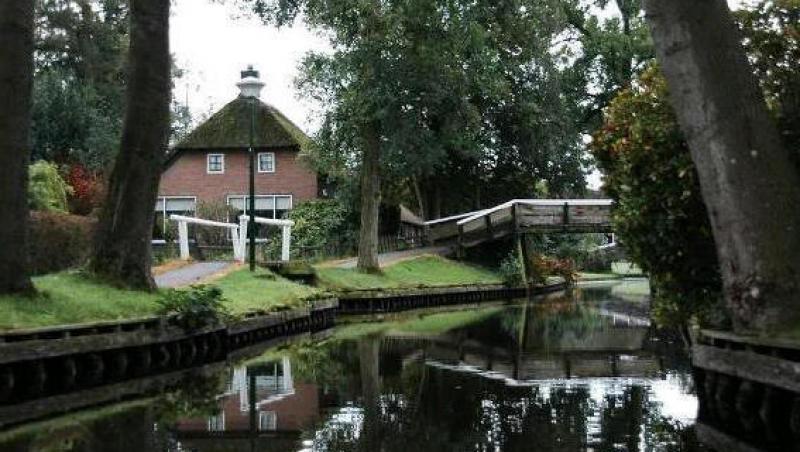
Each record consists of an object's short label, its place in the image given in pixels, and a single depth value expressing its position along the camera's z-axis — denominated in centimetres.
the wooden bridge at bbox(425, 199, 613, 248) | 4100
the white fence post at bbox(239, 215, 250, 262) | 2692
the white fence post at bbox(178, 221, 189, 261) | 2719
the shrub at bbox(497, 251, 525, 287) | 4140
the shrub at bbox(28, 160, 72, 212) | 3074
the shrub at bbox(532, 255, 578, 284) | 4403
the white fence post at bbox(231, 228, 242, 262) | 2766
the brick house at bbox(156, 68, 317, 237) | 4953
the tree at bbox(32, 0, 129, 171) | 4794
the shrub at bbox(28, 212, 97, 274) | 2573
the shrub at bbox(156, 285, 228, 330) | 1592
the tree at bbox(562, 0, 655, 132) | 4250
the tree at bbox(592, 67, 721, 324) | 1202
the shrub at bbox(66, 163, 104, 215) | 4119
